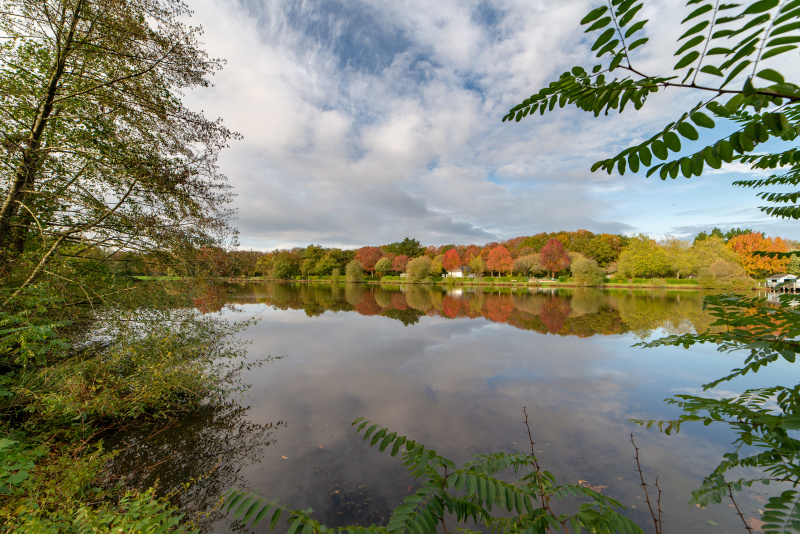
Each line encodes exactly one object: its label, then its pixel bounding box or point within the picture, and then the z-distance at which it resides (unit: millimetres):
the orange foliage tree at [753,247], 40844
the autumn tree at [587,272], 47869
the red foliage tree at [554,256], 56062
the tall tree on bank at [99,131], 5426
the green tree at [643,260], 49875
